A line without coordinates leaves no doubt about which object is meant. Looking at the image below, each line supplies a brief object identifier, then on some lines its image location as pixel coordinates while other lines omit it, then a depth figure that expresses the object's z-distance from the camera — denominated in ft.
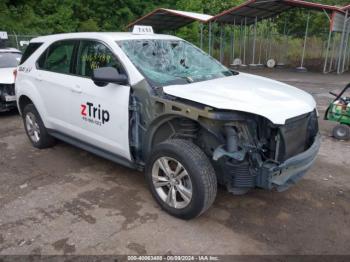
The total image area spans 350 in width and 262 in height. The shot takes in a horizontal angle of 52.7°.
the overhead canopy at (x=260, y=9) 51.25
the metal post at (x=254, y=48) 63.64
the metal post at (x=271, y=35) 68.71
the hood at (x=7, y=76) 25.77
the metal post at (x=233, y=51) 68.97
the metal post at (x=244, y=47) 67.56
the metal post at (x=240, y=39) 66.28
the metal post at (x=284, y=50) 68.11
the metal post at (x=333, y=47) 57.80
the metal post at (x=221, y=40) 64.70
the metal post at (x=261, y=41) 68.64
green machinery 20.06
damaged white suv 10.64
